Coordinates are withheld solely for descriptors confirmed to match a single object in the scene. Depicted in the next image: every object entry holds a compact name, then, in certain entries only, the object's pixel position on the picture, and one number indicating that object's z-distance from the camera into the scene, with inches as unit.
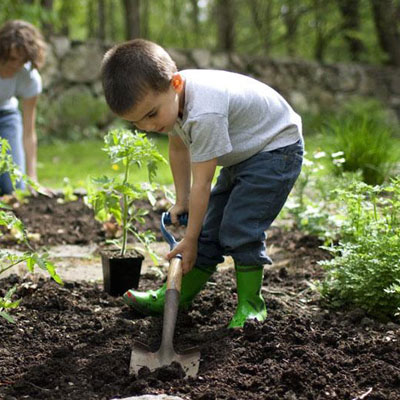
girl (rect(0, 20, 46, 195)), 163.2
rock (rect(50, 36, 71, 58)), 340.4
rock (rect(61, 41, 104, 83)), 346.3
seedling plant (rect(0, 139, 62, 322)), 79.0
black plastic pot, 105.0
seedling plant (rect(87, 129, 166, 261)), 99.8
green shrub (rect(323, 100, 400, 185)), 181.5
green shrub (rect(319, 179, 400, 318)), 90.9
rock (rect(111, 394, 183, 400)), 62.9
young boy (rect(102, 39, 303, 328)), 83.2
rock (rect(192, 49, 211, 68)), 375.6
